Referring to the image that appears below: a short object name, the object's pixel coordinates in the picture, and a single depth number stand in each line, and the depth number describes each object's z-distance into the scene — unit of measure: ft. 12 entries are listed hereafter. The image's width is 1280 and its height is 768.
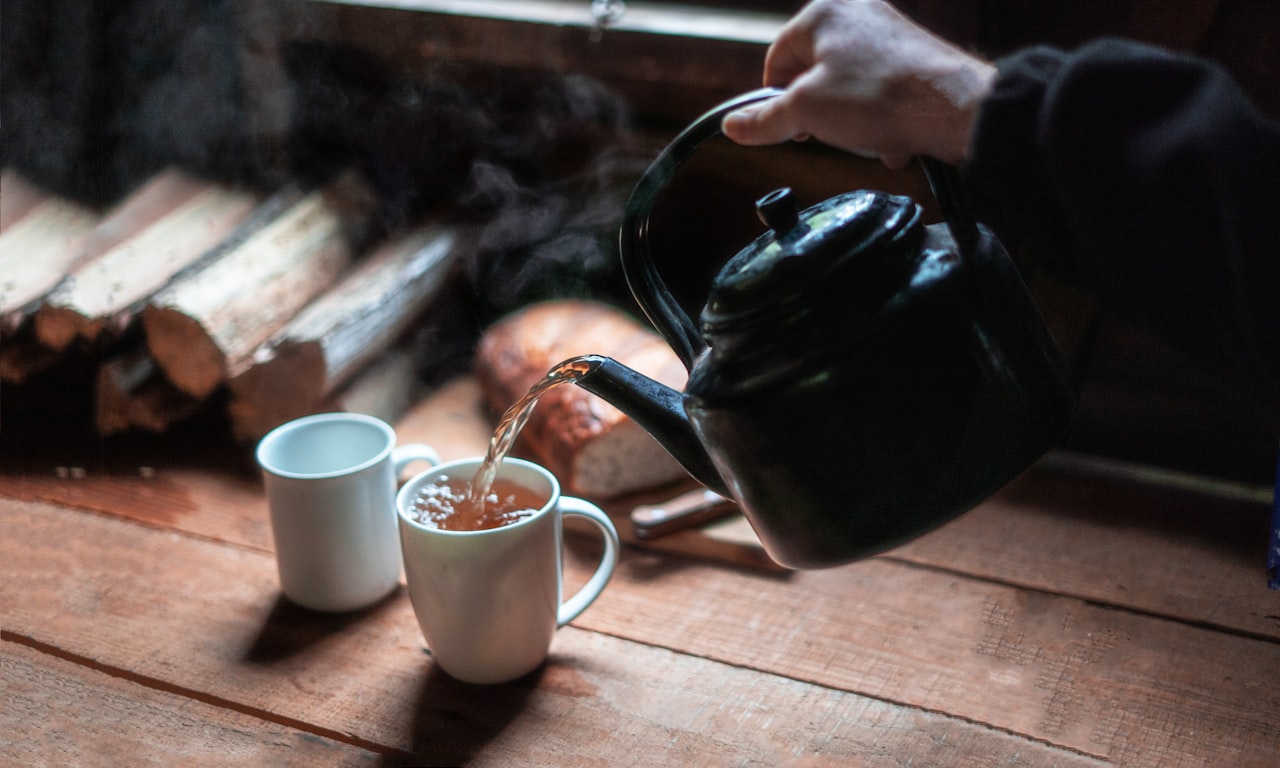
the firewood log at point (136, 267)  4.70
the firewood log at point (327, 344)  4.82
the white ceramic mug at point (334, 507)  3.68
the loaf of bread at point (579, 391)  4.54
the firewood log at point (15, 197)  4.25
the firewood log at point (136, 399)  4.84
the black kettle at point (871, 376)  2.30
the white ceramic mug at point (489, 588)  3.26
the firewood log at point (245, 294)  4.73
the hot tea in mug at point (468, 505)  3.43
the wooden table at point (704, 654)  3.20
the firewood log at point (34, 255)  4.57
